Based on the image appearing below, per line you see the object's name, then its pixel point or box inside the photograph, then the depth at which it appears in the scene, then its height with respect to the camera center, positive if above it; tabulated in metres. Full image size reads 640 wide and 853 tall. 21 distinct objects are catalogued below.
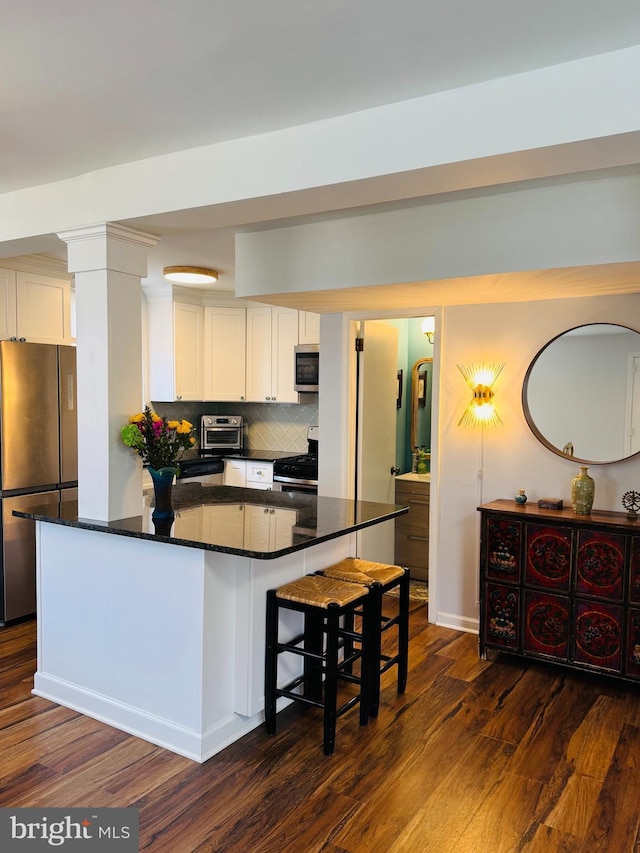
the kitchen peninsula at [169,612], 2.62 -0.95
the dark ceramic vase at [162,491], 2.96 -0.44
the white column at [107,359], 2.95 +0.18
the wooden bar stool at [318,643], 2.62 -1.08
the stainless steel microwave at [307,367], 5.59 +0.28
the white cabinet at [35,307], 4.31 +0.62
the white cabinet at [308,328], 5.73 +0.65
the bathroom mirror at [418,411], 5.52 -0.09
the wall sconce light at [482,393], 3.94 +0.05
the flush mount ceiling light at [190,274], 4.80 +0.93
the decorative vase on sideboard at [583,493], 3.44 -0.49
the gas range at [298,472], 5.37 -0.62
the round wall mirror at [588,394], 3.51 +0.05
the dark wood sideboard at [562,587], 3.24 -0.99
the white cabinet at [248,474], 5.82 -0.70
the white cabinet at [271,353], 5.93 +0.43
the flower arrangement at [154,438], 2.97 -0.19
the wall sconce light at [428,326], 5.16 +0.60
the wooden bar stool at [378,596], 2.93 -0.93
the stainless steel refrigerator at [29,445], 4.09 -0.33
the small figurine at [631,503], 3.38 -0.54
